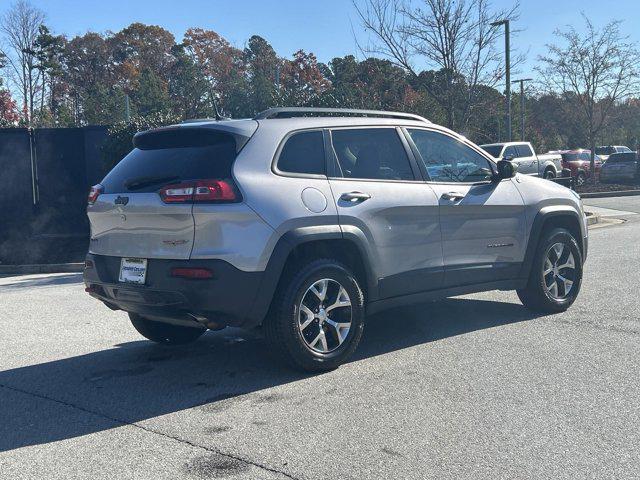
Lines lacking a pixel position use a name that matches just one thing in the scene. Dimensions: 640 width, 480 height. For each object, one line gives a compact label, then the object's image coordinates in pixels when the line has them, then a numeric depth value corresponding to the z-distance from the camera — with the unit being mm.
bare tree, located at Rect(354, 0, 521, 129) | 16453
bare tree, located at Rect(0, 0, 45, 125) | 39625
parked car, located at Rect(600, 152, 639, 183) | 29938
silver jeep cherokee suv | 4879
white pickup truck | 23734
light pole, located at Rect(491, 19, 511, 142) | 16747
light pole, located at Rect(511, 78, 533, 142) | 38616
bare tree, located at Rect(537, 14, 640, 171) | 27016
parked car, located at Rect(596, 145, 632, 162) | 46191
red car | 29711
